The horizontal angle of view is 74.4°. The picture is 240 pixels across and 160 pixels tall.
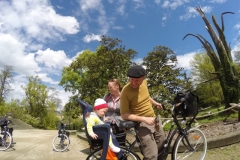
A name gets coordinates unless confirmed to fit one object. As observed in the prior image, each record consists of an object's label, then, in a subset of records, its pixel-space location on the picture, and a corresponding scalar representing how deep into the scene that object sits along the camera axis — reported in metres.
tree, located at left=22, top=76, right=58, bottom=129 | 23.67
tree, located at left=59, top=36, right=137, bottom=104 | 10.31
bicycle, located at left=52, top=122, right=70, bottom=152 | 5.35
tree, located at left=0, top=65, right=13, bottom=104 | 20.82
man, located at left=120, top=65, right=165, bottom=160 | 1.95
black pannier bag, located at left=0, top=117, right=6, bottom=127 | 5.39
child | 1.91
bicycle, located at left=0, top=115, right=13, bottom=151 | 5.07
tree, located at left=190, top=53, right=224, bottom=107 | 21.65
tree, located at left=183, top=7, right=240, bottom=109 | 9.22
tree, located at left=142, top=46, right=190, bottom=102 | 17.62
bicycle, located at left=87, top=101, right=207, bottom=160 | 2.08
